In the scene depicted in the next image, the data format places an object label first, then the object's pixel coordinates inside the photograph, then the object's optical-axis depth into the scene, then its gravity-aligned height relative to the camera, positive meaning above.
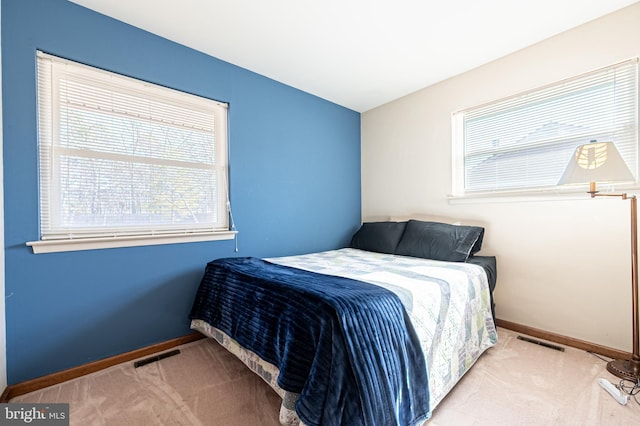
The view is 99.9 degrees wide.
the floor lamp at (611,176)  1.57 +0.19
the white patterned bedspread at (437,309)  1.42 -0.60
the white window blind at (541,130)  1.91 +0.66
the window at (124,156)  1.76 +0.44
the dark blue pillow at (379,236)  2.90 -0.29
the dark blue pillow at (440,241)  2.35 -0.29
